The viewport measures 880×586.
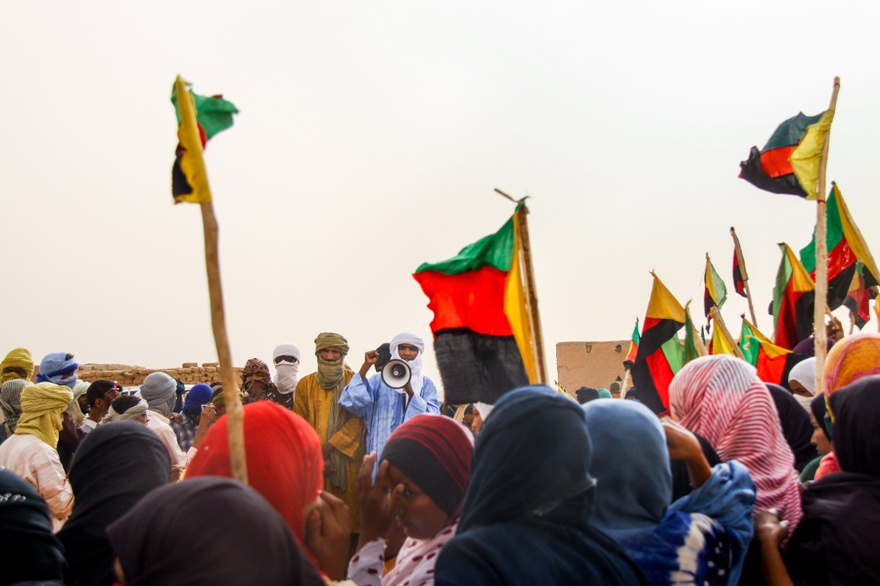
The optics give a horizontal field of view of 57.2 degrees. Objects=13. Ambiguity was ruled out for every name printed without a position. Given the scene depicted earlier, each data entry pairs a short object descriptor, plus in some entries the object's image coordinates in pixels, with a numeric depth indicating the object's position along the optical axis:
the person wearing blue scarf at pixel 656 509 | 2.31
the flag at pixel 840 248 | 7.40
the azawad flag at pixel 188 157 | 2.33
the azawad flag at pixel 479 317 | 3.40
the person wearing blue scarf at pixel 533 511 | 2.09
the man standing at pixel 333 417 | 6.53
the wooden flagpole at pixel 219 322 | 2.19
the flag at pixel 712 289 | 9.37
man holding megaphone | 6.55
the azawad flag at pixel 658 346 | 6.85
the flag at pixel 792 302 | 7.55
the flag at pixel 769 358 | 6.39
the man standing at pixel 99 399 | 6.73
